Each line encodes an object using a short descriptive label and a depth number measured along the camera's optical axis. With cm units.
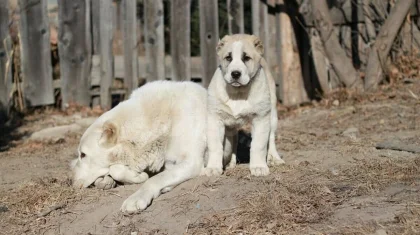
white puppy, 498
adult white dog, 503
